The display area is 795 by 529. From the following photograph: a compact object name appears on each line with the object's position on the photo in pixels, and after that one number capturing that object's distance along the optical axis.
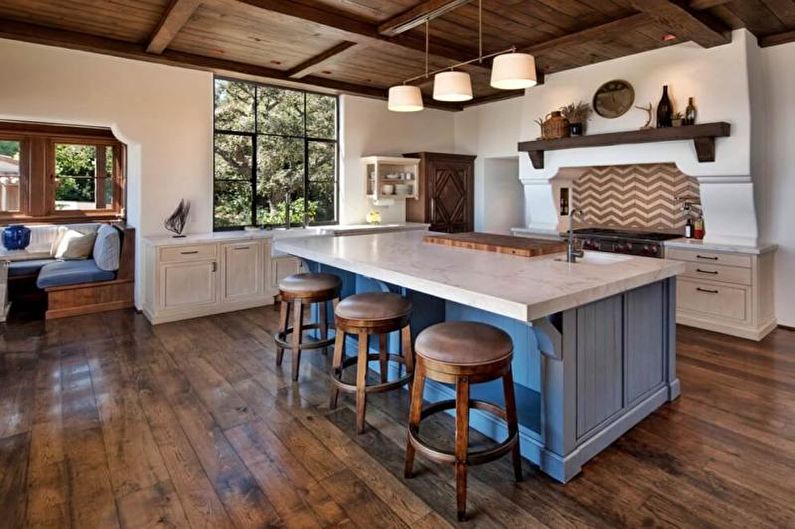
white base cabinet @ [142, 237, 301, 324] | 4.63
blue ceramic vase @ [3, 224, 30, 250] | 5.45
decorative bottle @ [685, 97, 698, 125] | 4.32
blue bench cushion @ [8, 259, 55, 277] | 5.30
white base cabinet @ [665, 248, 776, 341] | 4.10
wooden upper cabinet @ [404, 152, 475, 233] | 6.71
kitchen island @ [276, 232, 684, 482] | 1.97
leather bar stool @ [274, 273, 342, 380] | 3.11
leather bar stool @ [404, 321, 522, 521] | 1.86
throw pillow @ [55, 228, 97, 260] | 5.59
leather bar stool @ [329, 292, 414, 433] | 2.48
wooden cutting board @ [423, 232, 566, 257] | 2.82
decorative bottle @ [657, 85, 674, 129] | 4.45
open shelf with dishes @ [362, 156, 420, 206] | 6.46
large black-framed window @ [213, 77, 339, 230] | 5.55
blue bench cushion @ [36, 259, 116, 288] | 4.79
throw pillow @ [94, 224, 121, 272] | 5.11
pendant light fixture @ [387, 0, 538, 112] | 2.60
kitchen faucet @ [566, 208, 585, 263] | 2.59
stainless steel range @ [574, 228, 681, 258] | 4.66
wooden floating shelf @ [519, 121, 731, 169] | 4.09
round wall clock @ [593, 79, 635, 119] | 4.84
